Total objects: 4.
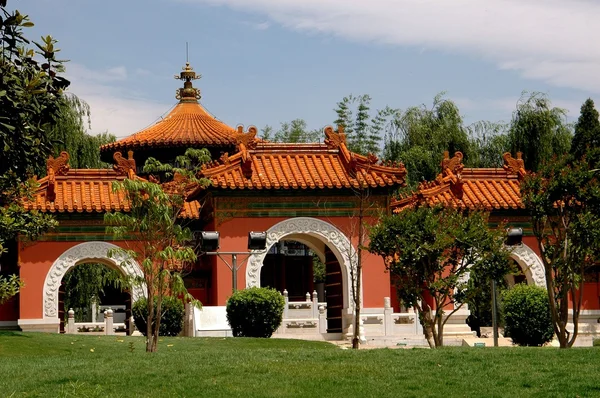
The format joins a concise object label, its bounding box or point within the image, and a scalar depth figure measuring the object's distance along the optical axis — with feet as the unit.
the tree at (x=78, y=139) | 126.31
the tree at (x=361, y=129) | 162.71
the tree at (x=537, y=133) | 135.95
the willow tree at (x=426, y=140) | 141.90
